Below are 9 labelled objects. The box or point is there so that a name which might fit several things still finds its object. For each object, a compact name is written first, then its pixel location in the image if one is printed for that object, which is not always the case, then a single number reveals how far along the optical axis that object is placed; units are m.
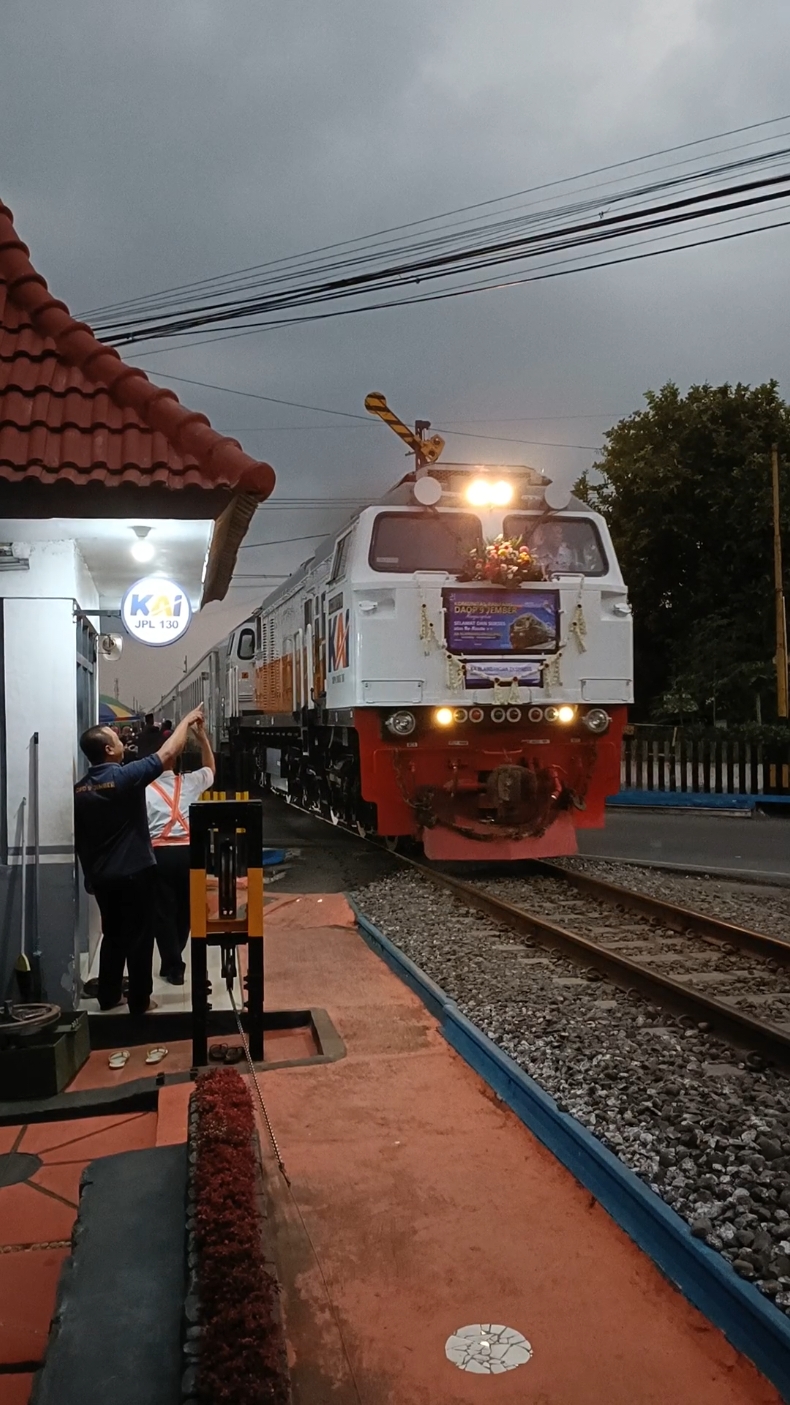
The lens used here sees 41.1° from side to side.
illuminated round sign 7.02
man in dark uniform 5.66
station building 4.52
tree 23.64
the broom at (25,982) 5.36
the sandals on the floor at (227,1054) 5.25
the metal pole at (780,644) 21.25
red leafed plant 2.20
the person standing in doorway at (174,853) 6.34
